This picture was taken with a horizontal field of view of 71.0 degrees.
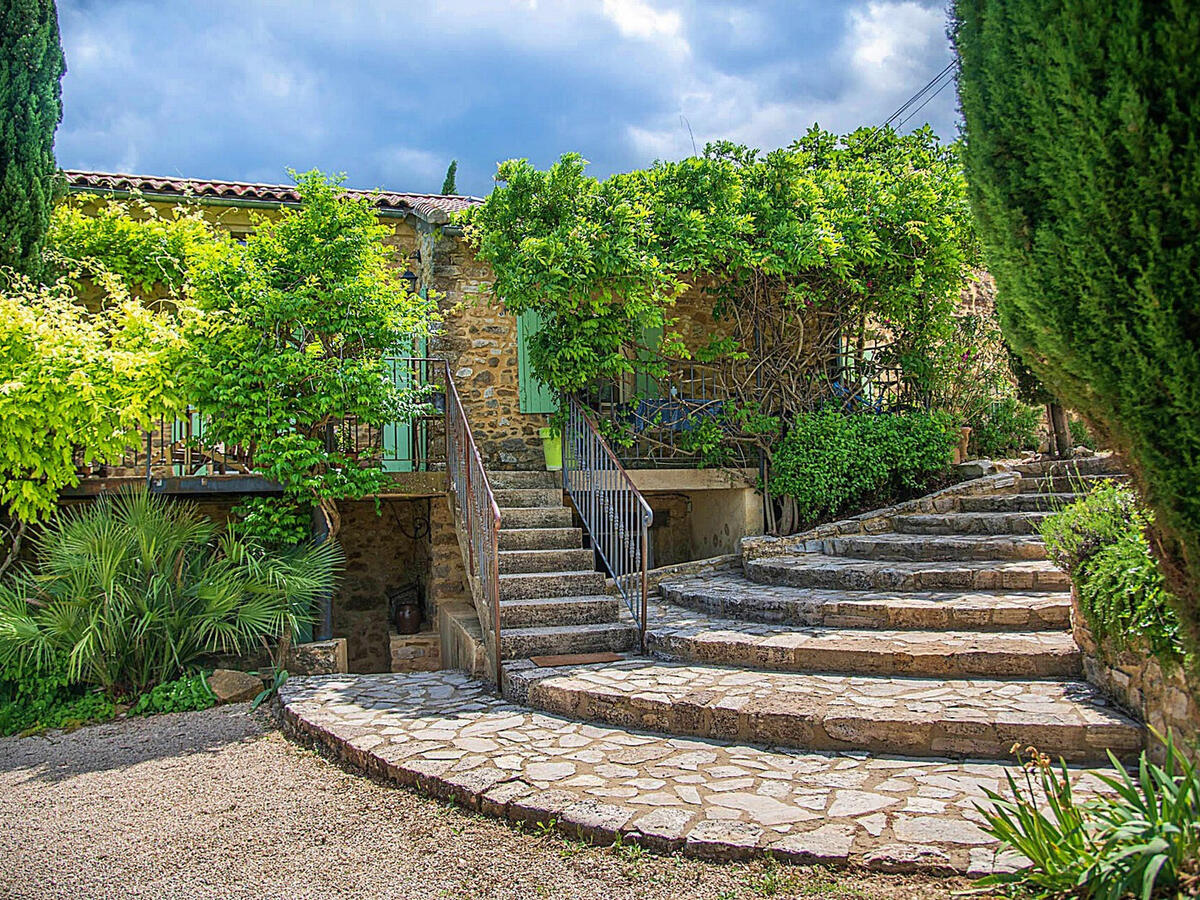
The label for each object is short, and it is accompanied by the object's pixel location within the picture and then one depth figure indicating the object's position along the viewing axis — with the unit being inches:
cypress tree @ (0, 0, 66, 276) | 282.5
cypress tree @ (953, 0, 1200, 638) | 96.5
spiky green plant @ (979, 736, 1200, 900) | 94.8
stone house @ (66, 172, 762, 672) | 328.8
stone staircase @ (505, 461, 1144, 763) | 165.0
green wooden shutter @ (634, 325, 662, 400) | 358.6
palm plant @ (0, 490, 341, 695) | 240.7
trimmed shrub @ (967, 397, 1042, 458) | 383.2
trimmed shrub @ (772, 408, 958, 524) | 327.6
